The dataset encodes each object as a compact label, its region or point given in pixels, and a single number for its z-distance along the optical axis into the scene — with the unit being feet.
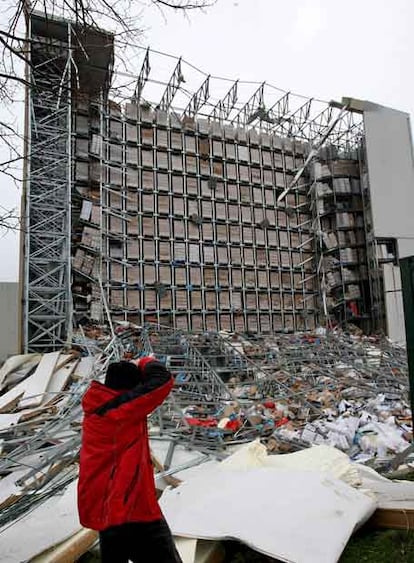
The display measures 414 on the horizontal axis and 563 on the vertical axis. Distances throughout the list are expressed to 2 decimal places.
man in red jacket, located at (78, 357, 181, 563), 8.09
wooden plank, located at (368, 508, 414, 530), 10.40
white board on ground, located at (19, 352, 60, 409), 28.99
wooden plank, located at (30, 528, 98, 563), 9.72
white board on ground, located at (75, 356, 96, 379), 34.45
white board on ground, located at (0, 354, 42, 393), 35.94
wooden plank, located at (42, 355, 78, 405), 29.94
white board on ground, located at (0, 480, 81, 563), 10.11
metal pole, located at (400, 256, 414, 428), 10.34
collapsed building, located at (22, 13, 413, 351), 47.88
